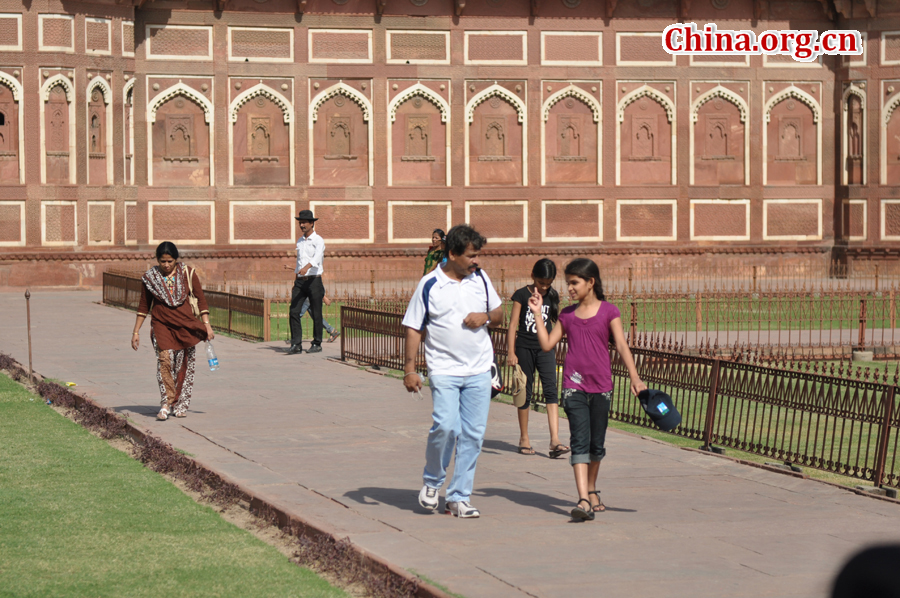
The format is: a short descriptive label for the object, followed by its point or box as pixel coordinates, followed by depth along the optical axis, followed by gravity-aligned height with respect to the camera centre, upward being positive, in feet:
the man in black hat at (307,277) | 78.41 -1.81
